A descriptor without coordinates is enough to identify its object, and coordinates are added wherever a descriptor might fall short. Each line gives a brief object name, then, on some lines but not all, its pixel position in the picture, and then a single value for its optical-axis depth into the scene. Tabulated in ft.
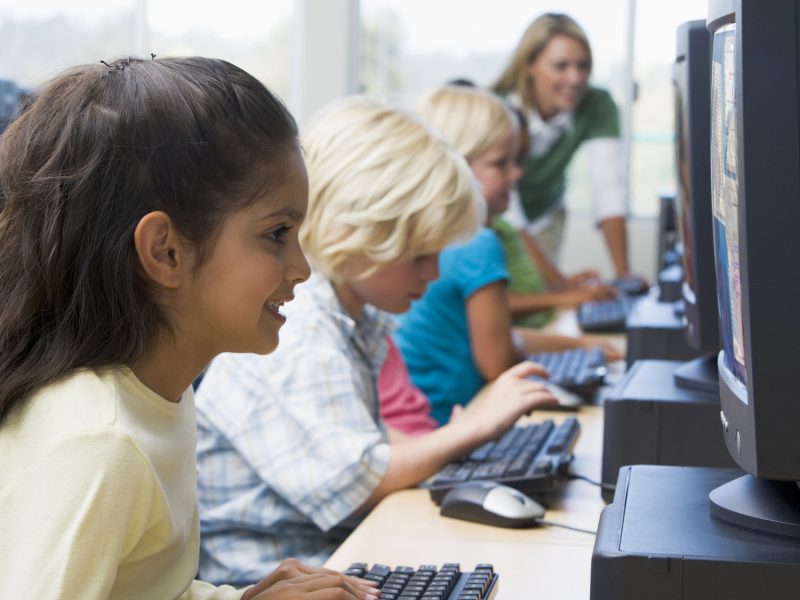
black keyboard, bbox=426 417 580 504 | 6.03
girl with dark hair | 4.30
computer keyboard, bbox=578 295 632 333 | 11.36
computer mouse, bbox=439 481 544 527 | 5.70
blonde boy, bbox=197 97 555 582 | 6.12
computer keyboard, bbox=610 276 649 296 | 13.63
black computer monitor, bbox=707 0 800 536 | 4.02
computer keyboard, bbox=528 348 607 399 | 8.29
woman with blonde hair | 14.64
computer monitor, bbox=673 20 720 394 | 5.86
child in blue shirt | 8.77
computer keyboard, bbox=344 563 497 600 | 4.79
